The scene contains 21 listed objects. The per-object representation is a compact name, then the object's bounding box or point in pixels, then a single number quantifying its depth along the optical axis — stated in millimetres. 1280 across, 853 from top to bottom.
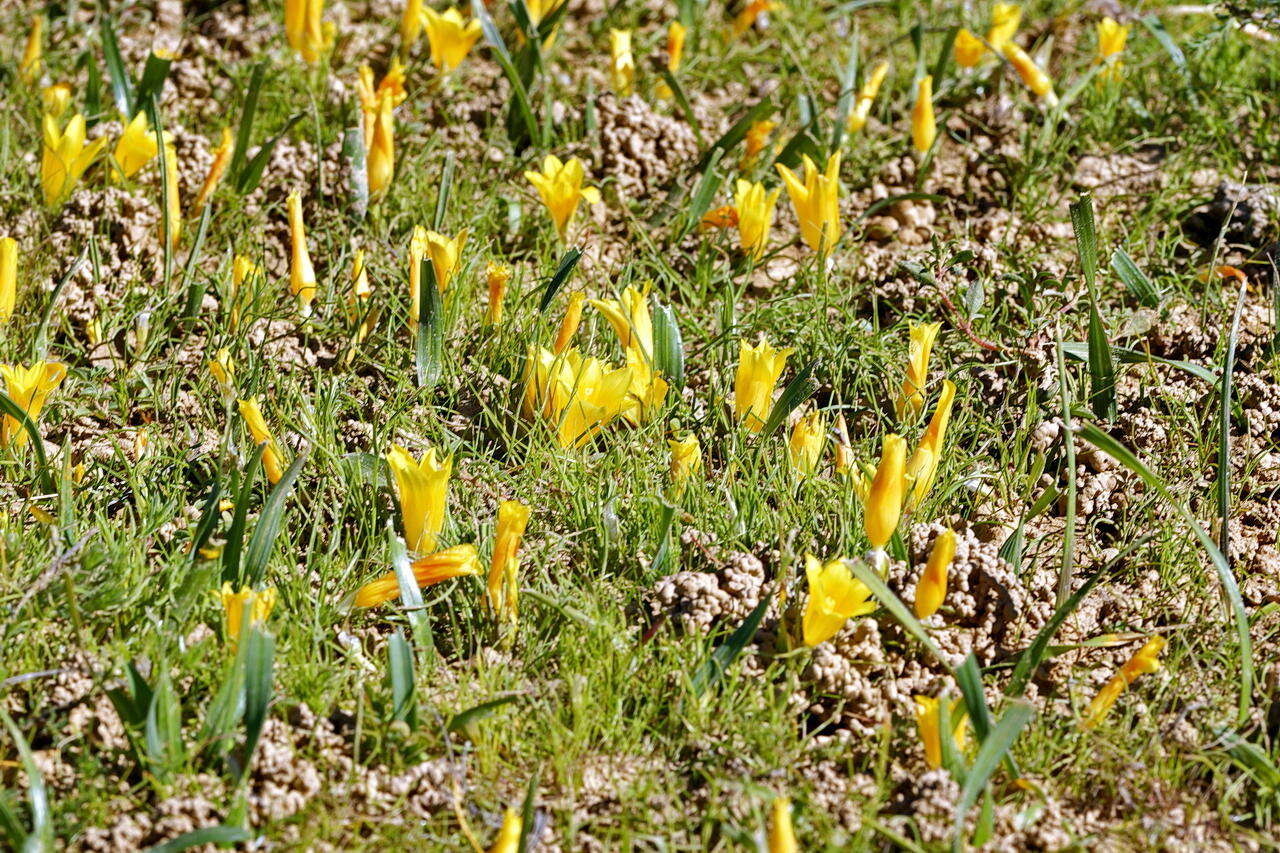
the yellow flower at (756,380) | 5125
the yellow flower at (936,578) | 4324
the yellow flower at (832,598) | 4246
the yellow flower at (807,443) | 5051
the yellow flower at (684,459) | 4932
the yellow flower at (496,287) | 5457
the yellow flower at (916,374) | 5187
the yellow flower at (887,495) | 4449
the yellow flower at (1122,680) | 4281
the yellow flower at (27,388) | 4785
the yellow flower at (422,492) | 4574
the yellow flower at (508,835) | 3807
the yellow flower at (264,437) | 4723
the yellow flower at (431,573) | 4437
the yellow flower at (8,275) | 5363
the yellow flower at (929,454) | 4820
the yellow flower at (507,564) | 4367
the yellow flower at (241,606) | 4137
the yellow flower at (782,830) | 3666
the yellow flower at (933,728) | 4113
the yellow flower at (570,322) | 5246
